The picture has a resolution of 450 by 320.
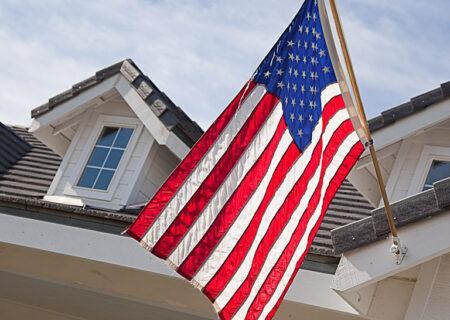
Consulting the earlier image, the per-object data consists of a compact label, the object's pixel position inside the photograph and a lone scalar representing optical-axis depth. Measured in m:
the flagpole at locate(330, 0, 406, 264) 6.10
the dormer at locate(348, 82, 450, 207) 8.68
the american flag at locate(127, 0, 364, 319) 6.13
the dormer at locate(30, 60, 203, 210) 9.84
